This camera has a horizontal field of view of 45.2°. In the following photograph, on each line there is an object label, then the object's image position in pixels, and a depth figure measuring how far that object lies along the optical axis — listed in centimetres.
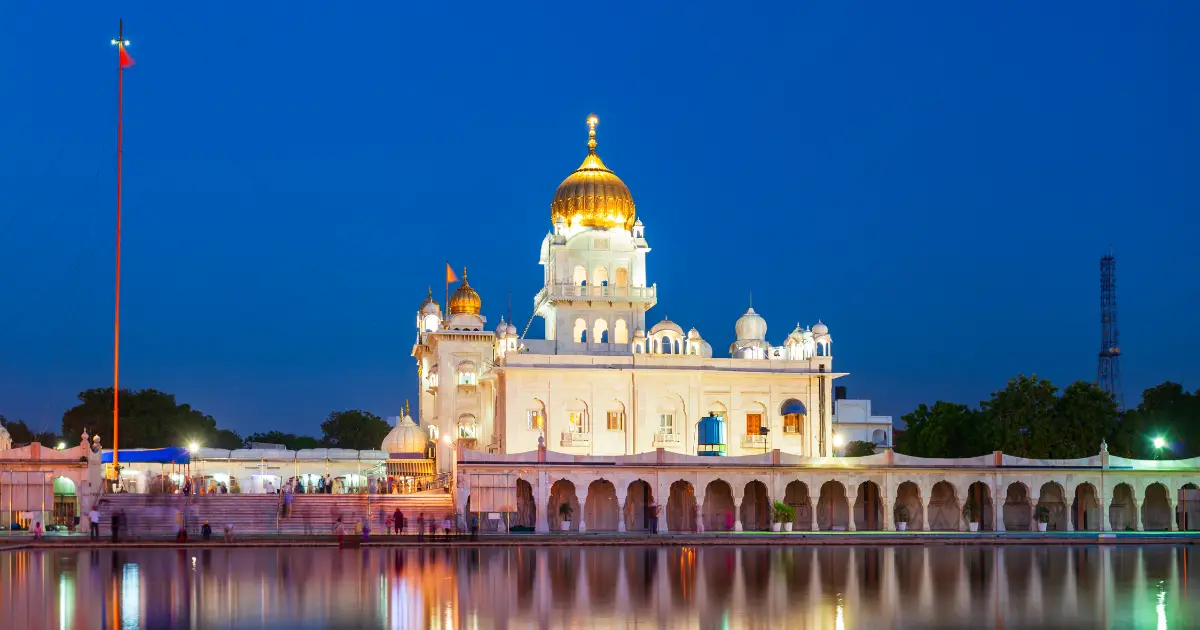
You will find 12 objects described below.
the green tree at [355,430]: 12244
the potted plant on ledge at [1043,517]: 5746
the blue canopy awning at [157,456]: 6328
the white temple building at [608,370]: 6388
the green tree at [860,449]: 9312
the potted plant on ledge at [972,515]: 5753
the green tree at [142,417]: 9538
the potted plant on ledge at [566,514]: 5501
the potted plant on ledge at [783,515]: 5469
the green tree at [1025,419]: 6181
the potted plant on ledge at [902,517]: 5700
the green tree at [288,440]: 12462
